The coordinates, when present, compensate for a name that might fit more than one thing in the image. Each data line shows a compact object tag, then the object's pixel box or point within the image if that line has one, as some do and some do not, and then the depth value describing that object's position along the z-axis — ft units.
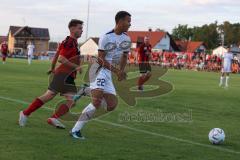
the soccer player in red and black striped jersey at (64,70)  31.76
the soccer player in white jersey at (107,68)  28.60
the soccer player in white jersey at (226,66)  91.81
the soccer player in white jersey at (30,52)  160.17
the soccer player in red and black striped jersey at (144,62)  65.21
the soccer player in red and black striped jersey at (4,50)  150.24
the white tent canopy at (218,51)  356.52
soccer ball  29.37
